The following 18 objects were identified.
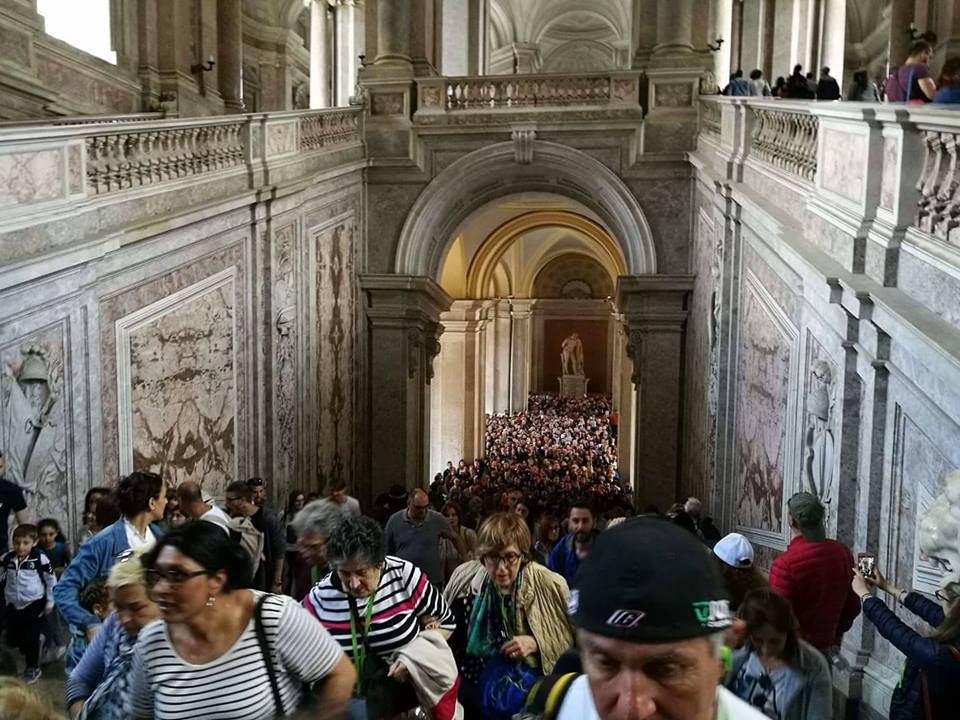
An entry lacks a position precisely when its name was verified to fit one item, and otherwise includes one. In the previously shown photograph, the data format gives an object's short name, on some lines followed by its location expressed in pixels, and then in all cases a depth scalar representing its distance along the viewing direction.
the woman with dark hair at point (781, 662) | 3.01
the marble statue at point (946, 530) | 3.20
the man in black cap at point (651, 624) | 1.40
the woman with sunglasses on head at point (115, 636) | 2.89
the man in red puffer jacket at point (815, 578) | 4.04
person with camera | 2.78
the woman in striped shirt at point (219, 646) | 2.48
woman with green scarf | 3.64
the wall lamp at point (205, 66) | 14.29
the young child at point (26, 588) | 5.72
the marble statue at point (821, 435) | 5.68
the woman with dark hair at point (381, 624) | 3.32
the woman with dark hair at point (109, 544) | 3.73
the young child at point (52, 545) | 6.05
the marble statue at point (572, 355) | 35.72
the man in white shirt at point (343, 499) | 8.25
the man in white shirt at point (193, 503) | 5.81
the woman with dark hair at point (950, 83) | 5.74
